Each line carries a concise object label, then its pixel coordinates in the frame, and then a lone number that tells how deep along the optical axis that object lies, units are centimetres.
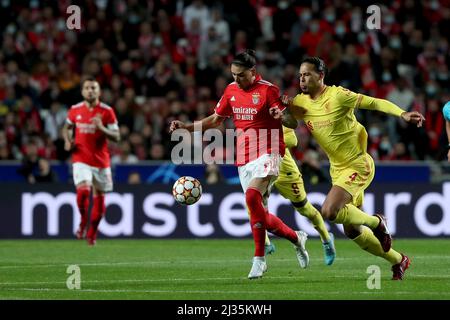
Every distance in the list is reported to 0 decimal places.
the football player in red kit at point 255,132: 1152
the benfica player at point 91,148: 1670
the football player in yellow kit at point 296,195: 1300
